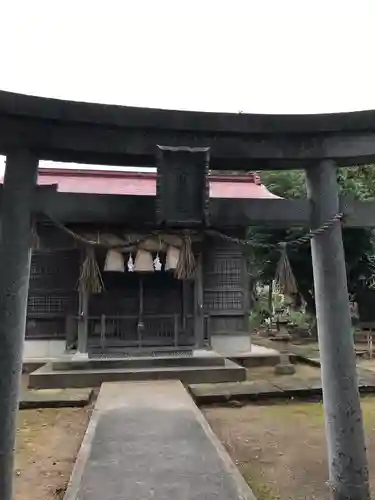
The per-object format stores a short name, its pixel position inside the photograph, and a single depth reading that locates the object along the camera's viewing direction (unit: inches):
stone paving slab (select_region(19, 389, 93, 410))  325.1
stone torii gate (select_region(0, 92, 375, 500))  141.6
